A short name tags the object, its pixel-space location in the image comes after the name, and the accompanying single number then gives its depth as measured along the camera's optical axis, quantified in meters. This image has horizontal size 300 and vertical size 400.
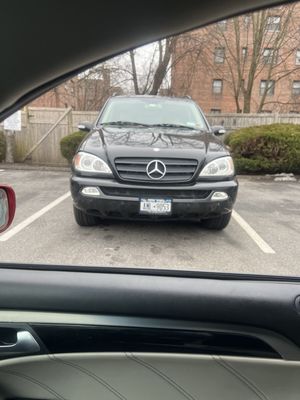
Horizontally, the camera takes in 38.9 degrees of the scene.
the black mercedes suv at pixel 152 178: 4.00
